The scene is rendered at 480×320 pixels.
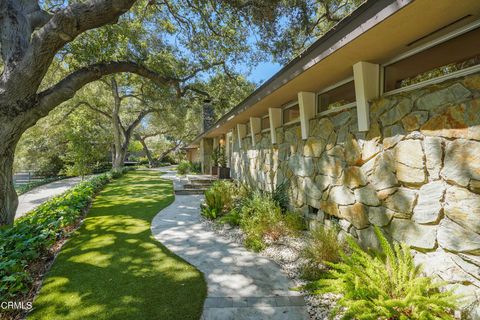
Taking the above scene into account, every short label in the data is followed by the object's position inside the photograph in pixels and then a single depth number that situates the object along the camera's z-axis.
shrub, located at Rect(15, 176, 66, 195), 13.73
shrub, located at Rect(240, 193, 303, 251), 4.34
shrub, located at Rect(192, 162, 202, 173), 16.83
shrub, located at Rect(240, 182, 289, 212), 5.36
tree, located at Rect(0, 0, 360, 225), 4.33
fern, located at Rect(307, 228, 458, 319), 1.94
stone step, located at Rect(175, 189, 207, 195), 9.85
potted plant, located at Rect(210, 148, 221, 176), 12.44
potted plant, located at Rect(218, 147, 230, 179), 11.04
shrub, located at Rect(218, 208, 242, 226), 5.46
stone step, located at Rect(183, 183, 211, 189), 10.28
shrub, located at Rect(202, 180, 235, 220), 6.22
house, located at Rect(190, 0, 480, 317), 2.05
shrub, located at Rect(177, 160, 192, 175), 18.21
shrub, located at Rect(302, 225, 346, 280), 3.14
